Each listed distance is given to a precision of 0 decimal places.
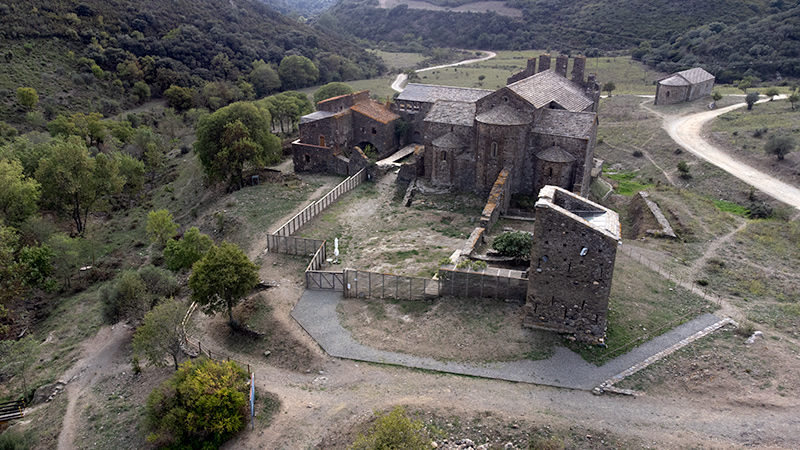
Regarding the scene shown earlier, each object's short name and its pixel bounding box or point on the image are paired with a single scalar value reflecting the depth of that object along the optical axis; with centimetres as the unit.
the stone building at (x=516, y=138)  3678
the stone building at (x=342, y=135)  4953
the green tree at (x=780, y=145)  4644
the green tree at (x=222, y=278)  2577
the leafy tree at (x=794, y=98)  5807
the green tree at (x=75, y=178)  4159
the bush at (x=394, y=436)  1573
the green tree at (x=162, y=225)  3869
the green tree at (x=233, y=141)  4572
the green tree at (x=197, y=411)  1998
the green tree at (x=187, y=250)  3328
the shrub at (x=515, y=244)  2838
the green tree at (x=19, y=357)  2680
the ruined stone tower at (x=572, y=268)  2195
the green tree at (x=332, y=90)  6526
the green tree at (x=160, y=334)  2336
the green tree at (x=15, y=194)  3738
